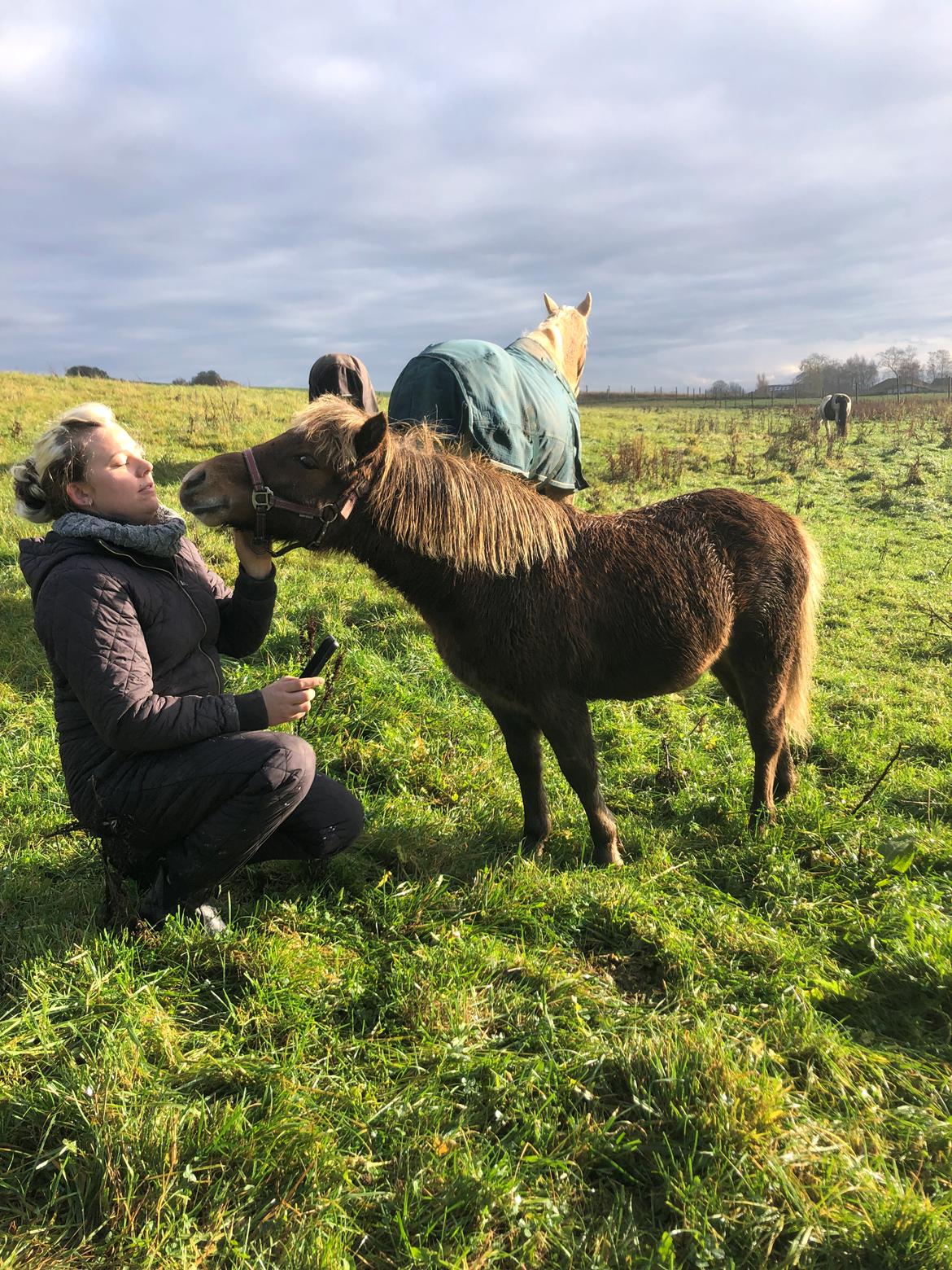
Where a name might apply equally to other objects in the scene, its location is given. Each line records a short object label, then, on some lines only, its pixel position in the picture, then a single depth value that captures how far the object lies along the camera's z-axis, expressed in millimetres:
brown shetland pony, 3068
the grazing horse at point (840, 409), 23406
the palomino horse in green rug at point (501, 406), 4254
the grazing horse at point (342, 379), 5242
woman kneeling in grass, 2516
